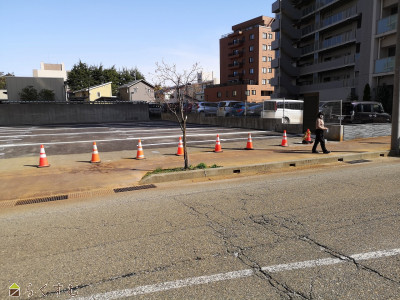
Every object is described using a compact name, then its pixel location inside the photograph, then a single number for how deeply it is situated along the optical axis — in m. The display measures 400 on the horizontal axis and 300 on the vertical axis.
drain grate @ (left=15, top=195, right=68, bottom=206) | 6.32
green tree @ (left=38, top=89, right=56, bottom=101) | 42.00
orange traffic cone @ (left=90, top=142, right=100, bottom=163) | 10.45
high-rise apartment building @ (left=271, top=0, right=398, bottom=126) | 28.58
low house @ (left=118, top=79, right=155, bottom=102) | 60.16
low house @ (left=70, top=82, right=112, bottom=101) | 58.11
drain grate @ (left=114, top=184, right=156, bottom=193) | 7.09
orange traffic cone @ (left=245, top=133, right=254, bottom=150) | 12.75
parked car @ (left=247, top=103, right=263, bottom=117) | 22.42
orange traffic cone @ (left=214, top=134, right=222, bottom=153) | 12.23
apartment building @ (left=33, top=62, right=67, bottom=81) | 77.88
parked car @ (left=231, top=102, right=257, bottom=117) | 23.64
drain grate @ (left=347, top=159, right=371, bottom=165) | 10.20
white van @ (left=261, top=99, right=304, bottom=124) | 20.12
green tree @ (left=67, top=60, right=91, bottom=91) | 67.75
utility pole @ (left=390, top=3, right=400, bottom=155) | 10.33
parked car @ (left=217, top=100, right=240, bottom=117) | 26.67
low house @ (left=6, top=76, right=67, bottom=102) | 41.84
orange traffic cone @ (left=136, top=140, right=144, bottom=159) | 11.02
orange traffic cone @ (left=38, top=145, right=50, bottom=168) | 9.85
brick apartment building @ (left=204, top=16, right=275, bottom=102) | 63.91
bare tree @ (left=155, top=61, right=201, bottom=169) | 8.48
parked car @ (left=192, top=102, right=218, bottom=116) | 30.70
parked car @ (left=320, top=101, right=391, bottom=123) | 18.44
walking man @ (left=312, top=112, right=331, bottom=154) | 11.09
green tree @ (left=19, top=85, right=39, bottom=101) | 40.81
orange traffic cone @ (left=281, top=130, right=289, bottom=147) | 13.37
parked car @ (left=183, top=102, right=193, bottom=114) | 32.44
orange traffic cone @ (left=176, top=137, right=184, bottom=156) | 11.69
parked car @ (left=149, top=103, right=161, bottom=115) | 37.58
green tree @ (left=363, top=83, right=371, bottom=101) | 28.41
